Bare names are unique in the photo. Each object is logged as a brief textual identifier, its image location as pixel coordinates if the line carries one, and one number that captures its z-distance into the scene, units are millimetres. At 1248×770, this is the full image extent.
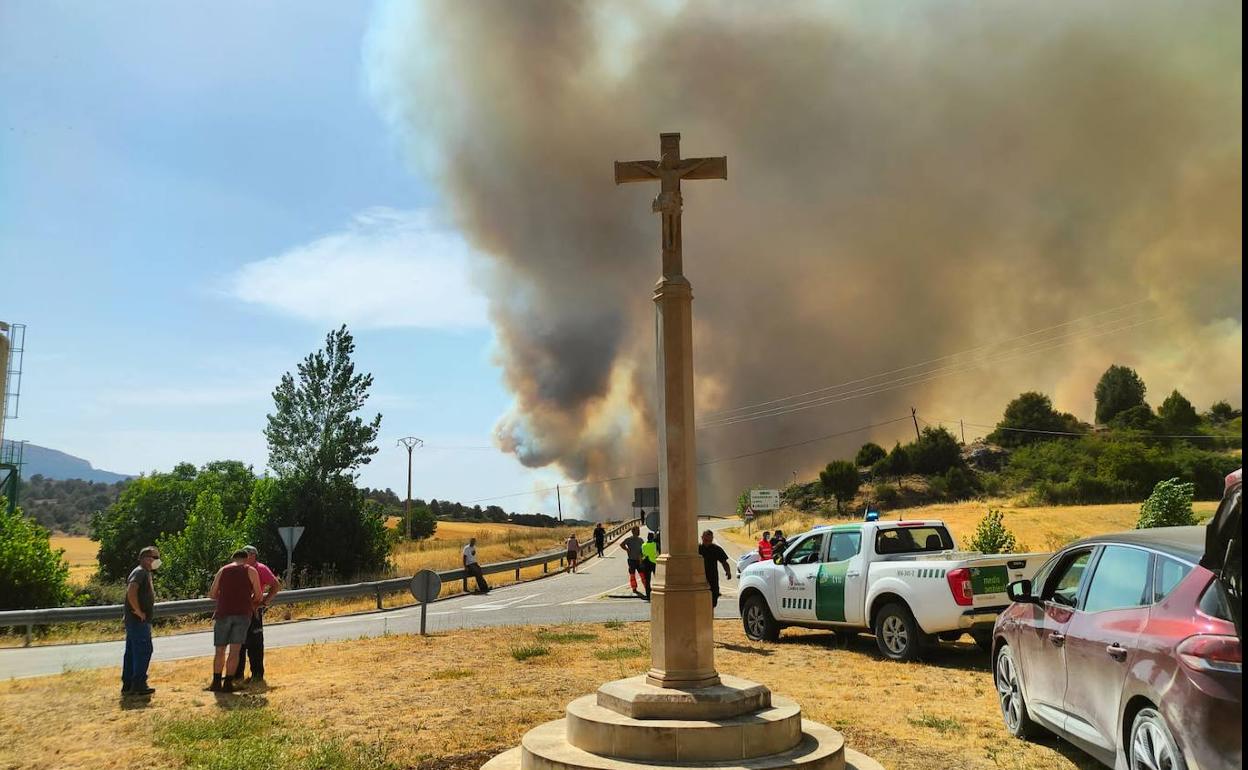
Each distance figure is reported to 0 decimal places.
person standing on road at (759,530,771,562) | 22672
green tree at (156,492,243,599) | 30781
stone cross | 5906
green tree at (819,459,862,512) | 85812
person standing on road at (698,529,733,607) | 13010
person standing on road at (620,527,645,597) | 20750
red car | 3828
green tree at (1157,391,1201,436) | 84562
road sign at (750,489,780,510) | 56834
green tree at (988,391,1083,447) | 100000
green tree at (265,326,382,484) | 36125
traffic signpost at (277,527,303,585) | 20062
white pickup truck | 10070
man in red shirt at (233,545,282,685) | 10203
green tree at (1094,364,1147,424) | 101062
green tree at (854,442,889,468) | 103412
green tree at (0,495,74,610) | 21203
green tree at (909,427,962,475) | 93500
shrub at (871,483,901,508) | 81812
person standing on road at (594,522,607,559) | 38625
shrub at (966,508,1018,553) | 21422
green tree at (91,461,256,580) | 56406
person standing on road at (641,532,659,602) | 18128
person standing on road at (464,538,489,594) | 25688
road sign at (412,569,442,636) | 14312
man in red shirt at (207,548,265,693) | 9805
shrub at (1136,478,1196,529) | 20188
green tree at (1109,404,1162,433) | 88875
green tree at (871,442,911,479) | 94250
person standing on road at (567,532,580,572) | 33188
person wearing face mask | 9305
